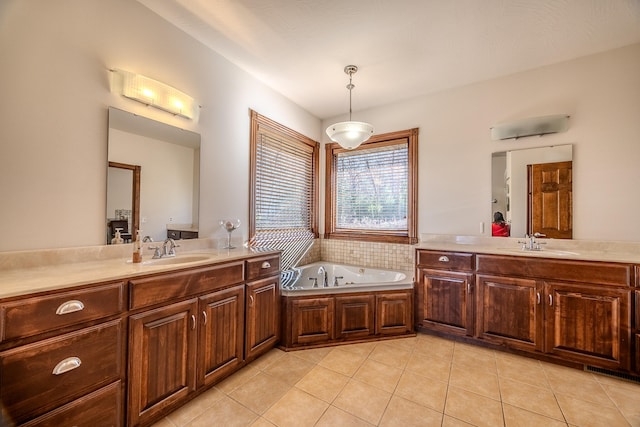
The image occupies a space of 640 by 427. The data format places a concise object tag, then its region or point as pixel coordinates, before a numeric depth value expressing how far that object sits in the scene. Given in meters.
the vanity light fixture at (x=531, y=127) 2.61
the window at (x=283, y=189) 2.99
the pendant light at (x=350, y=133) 2.30
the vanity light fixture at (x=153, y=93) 1.83
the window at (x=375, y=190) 3.38
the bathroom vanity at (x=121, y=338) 1.08
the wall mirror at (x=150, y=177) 1.83
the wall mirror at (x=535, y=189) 2.59
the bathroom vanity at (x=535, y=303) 1.99
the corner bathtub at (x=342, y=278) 2.58
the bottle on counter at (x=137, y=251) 1.71
